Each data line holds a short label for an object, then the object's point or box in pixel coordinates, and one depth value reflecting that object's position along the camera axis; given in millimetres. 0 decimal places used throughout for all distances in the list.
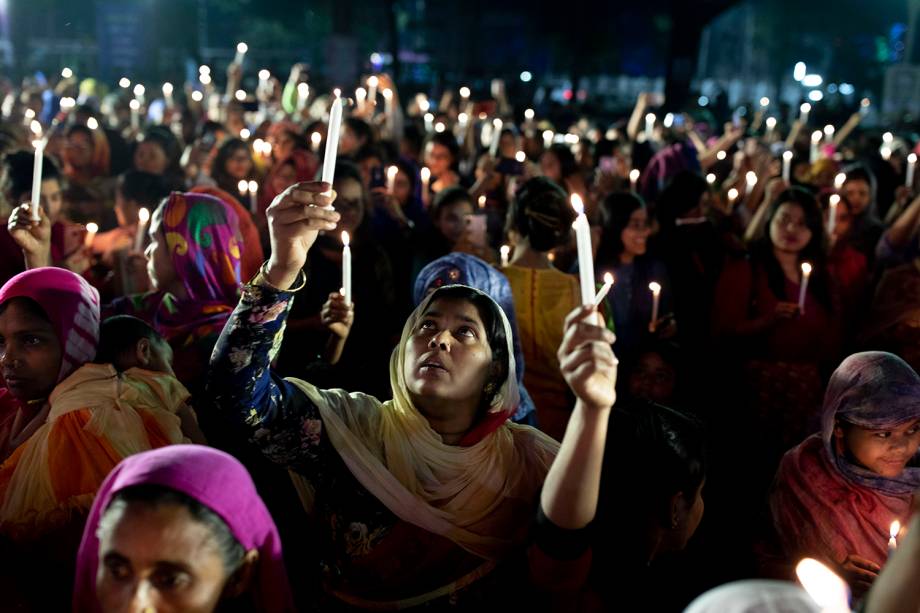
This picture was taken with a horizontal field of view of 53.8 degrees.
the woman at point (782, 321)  4086
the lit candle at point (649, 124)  8984
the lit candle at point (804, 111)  8947
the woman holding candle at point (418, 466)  2137
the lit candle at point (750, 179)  6266
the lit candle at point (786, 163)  6090
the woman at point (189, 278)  3311
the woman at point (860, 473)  2627
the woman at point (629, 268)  4430
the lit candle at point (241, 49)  7577
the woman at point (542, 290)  3523
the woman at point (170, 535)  1623
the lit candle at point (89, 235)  4023
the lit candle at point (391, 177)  5793
